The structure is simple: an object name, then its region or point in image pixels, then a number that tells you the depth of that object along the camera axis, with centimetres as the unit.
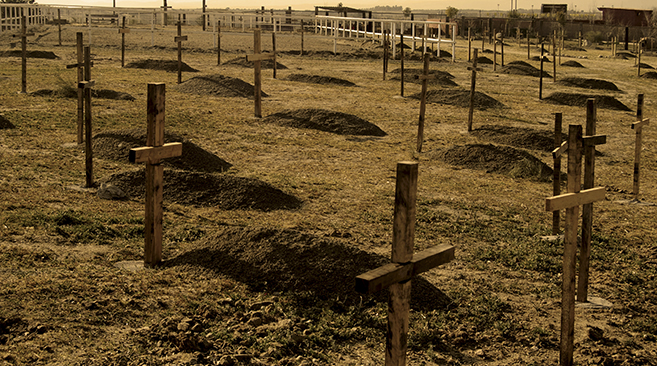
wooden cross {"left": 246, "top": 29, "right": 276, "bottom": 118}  1861
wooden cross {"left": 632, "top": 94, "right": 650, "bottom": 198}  1155
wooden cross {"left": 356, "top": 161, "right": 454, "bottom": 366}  407
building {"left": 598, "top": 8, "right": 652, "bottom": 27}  7012
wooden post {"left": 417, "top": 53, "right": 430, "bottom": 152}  1520
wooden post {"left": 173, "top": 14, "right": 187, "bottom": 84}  2384
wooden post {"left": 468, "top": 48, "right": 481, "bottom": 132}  1762
